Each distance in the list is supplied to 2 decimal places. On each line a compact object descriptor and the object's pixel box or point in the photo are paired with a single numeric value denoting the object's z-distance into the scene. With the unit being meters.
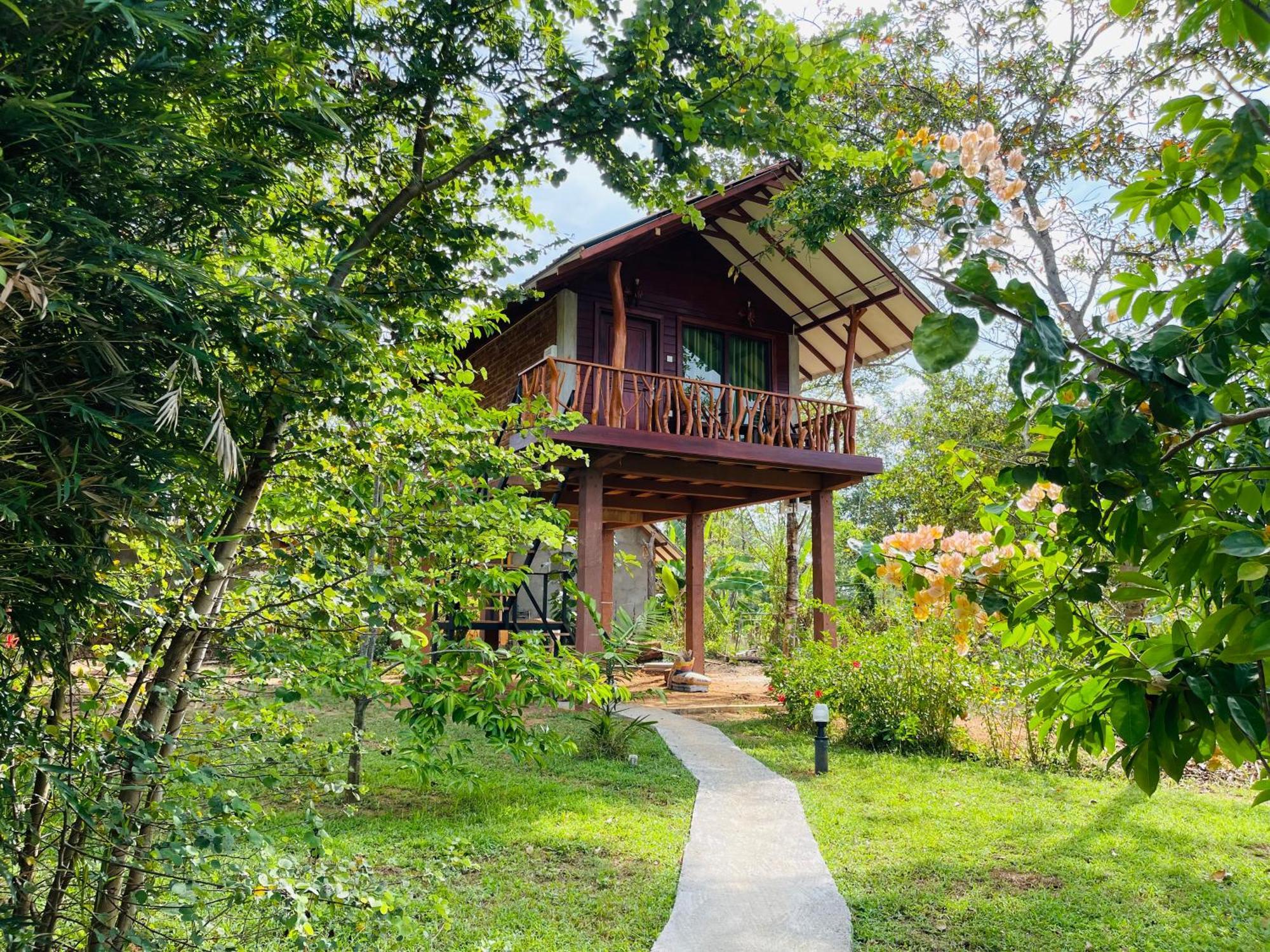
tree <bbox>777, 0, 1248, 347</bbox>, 10.12
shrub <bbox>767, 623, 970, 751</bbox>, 8.12
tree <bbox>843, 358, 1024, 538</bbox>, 14.91
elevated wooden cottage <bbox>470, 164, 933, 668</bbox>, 10.19
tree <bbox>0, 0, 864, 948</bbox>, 1.47
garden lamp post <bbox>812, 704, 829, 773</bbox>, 7.00
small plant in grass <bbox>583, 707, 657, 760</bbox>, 7.63
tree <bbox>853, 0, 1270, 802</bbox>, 1.21
